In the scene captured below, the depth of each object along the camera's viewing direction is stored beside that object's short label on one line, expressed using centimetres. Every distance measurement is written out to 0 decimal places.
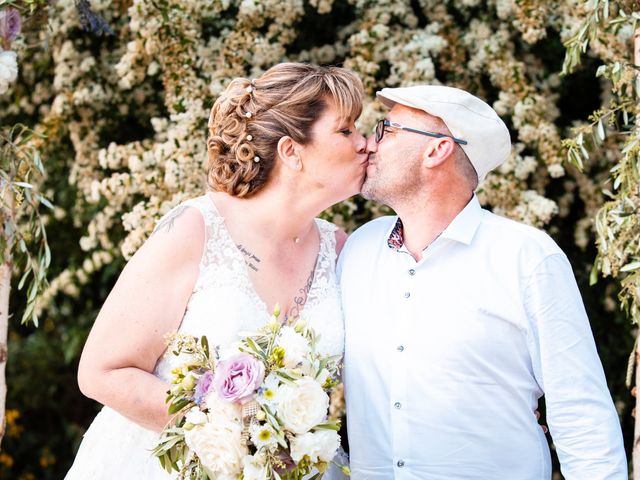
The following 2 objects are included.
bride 262
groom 243
